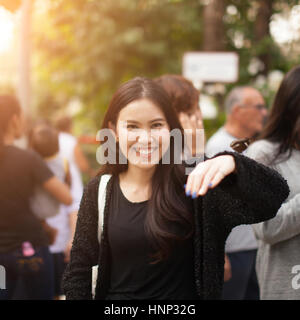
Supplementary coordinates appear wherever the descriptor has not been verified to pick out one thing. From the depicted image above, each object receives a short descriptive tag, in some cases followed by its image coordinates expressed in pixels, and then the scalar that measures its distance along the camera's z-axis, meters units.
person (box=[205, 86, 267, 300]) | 3.55
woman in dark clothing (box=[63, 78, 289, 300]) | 1.90
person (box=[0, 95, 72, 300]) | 2.98
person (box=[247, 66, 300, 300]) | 2.47
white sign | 6.62
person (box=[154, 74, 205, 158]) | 2.85
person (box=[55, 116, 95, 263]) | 4.31
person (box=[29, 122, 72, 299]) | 4.11
